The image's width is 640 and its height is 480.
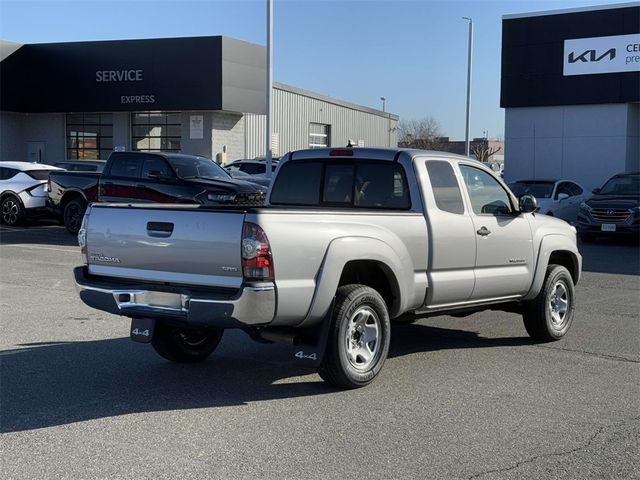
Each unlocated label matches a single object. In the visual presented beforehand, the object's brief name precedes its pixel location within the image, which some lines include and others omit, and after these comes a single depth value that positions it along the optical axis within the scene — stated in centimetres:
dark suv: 1824
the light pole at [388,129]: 5453
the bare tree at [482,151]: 7021
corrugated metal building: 3106
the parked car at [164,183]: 1564
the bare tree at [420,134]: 7731
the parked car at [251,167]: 2634
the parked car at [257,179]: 1835
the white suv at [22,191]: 1966
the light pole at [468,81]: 3366
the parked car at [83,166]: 2238
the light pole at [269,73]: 2229
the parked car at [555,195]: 2075
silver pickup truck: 539
